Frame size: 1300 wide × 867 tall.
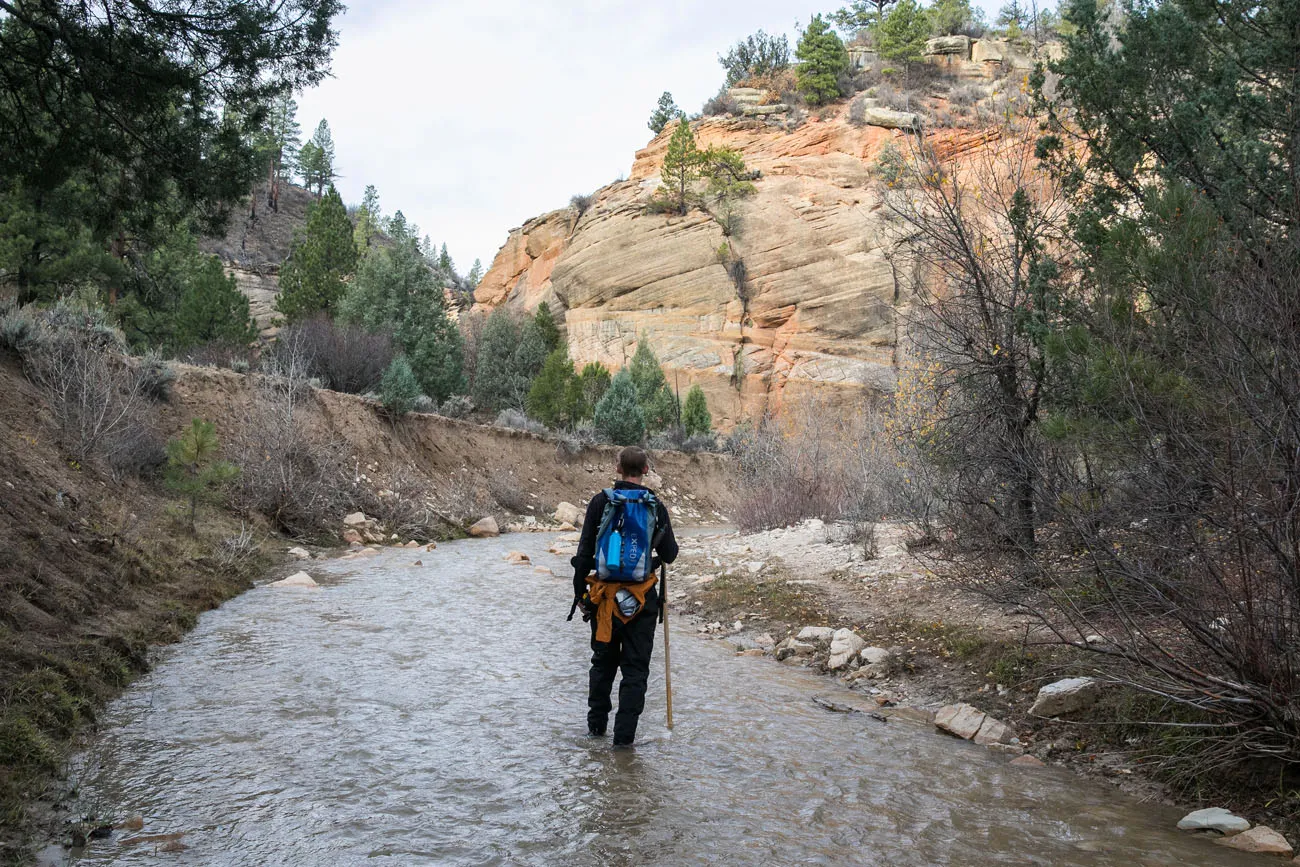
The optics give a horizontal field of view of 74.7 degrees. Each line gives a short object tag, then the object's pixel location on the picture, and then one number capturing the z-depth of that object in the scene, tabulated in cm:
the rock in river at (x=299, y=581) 1237
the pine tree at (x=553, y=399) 3931
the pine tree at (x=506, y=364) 4812
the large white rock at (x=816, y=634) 905
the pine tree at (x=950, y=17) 6069
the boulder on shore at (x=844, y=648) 823
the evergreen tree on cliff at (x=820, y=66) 5662
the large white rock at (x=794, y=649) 881
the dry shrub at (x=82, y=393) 1335
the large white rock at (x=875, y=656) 793
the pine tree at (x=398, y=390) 2599
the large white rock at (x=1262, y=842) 409
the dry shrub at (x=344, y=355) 2928
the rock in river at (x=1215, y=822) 432
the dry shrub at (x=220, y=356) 2330
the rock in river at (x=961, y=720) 614
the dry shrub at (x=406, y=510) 2030
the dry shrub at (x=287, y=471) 1695
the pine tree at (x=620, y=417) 3753
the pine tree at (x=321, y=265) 4284
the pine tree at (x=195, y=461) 1306
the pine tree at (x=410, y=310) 3934
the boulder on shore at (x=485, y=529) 2247
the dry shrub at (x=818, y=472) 1470
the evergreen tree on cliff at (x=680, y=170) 5138
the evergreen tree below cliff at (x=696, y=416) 4405
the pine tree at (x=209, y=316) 3152
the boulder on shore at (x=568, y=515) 2750
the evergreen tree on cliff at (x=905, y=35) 5778
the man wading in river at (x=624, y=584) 580
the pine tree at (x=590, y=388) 4081
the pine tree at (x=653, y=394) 4331
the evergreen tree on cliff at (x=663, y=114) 6306
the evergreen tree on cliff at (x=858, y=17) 6812
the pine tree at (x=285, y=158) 7419
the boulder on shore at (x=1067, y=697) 598
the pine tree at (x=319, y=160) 8131
